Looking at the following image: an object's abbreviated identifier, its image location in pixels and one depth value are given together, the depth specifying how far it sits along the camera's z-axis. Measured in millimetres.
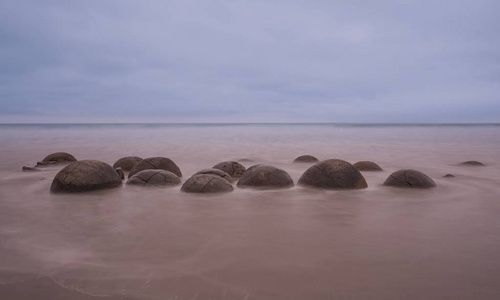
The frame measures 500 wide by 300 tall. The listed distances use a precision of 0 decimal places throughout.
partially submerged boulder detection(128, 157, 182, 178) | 9062
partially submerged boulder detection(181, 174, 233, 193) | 6902
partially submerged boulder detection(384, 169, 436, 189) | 7523
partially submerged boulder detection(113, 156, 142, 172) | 10703
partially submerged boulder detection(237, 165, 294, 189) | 7504
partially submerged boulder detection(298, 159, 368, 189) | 7348
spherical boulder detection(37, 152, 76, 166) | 12570
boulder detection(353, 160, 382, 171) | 10750
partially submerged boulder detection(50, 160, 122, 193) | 6941
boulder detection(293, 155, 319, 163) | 13817
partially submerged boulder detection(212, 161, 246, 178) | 9234
